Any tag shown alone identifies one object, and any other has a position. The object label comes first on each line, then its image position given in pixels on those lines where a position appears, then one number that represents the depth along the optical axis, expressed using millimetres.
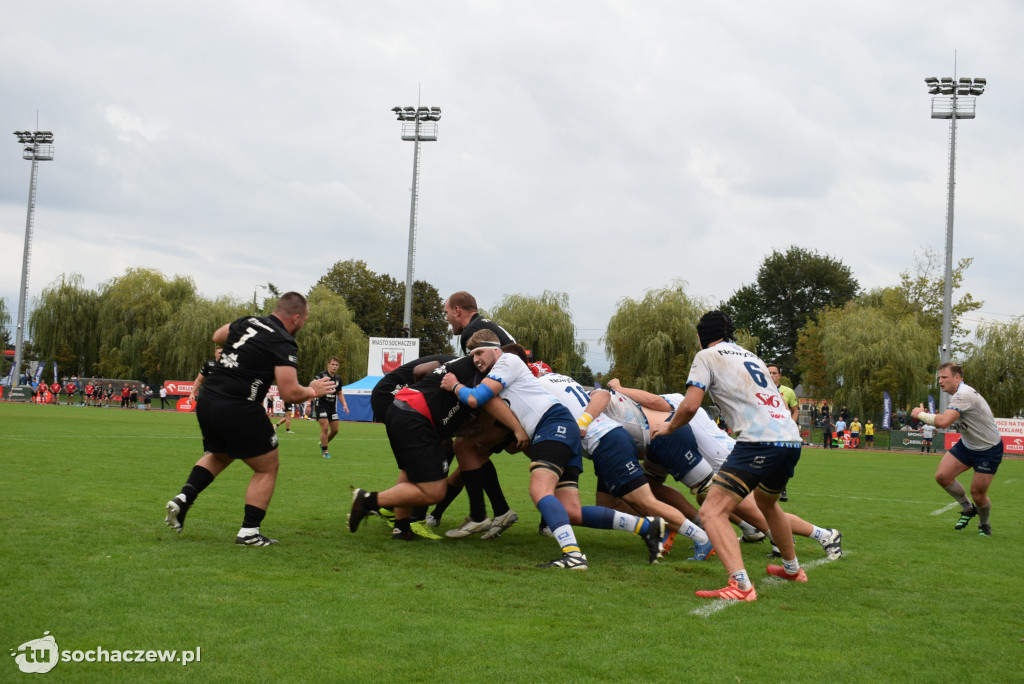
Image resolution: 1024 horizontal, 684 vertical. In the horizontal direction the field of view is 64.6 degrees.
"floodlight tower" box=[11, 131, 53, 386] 53188
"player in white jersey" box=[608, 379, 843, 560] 7023
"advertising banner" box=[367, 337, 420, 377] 38750
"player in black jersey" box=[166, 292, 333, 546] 6574
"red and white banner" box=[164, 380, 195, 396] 50250
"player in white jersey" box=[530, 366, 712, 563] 6727
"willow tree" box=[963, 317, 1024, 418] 42500
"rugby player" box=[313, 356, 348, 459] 16875
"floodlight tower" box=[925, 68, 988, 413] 35625
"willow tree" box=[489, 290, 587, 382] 51969
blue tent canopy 41531
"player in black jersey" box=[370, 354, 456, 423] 7910
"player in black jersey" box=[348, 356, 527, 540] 6758
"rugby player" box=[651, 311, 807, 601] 5500
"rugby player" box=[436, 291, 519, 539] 7555
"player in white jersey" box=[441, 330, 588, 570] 6332
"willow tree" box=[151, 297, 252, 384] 50781
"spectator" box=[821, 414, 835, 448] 35897
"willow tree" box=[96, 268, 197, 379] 53594
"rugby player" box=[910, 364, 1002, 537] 9430
